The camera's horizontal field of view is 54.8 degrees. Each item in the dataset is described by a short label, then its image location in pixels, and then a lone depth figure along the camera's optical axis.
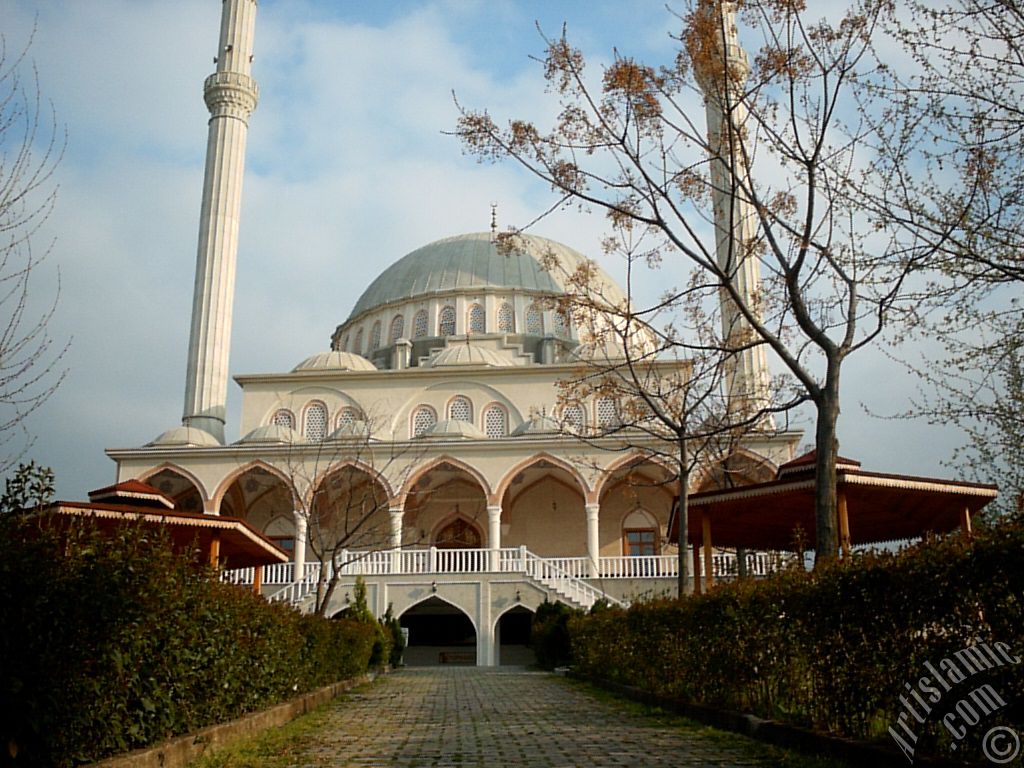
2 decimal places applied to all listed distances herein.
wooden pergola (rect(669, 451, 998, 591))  12.79
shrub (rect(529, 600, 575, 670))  18.39
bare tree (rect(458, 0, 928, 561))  8.46
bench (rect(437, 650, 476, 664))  24.53
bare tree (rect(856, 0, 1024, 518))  6.95
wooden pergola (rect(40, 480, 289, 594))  12.07
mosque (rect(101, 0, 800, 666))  23.50
